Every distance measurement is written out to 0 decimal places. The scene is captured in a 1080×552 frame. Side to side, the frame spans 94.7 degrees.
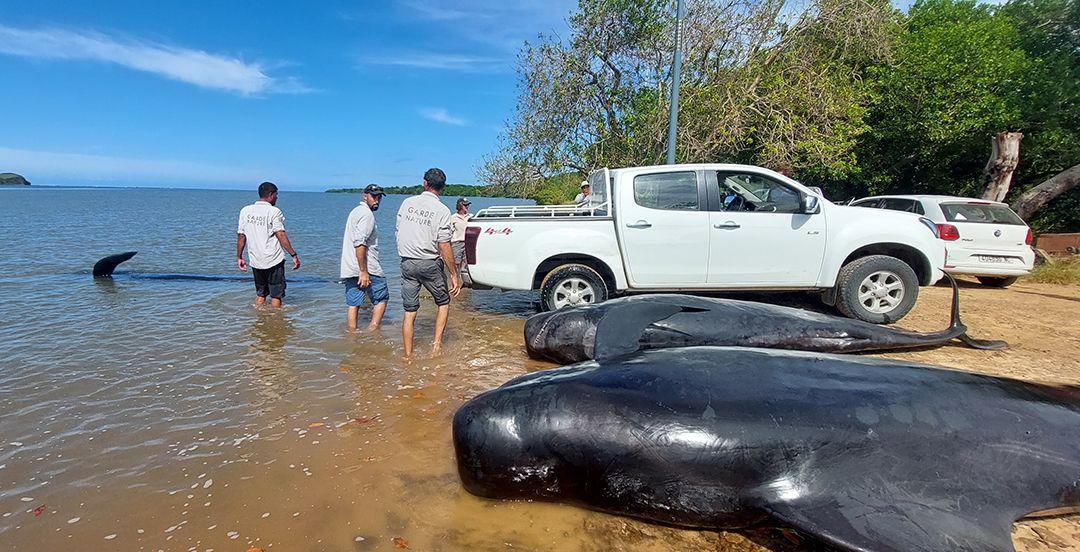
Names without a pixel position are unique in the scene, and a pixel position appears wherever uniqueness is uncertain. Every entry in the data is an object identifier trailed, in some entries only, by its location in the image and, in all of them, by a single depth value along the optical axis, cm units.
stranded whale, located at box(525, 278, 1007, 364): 468
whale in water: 1095
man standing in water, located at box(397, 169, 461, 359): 514
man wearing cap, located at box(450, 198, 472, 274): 888
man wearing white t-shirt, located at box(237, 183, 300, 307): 727
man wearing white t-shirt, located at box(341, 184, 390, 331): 584
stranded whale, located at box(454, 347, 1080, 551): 235
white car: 862
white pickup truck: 610
